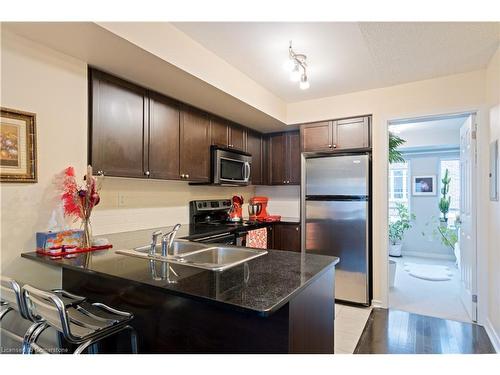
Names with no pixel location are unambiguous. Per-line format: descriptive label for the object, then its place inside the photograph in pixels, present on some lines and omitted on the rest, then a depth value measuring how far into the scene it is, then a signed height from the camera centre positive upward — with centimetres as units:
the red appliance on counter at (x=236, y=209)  377 -25
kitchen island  115 -52
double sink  170 -41
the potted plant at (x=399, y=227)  542 -71
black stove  270 -39
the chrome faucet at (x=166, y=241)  169 -30
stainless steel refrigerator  320 -31
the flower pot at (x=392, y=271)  365 -105
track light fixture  220 +109
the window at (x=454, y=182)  558 +16
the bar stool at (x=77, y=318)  119 -63
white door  278 -26
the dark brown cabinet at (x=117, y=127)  208 +50
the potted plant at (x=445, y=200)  546 -18
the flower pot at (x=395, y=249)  571 -117
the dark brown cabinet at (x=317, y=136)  350 +68
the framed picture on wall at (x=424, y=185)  571 +11
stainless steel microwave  317 +29
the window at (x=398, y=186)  601 +10
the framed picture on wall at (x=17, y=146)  162 +26
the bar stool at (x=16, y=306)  133 -58
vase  187 -30
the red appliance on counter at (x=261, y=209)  402 -26
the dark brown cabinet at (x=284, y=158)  392 +46
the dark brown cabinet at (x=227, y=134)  325 +68
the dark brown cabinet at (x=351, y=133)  329 +67
